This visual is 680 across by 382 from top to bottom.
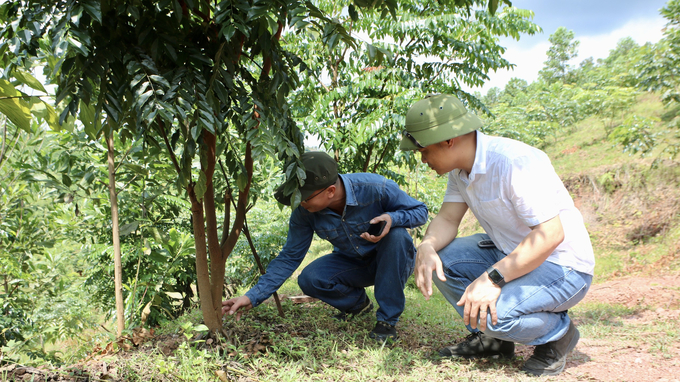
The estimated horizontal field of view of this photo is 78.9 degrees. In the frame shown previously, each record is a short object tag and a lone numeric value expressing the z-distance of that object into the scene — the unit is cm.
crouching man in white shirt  185
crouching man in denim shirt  239
